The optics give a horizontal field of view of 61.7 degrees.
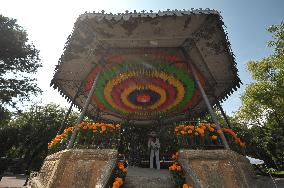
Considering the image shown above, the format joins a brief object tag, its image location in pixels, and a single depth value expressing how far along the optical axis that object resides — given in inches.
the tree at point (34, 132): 1518.2
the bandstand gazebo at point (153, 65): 323.0
